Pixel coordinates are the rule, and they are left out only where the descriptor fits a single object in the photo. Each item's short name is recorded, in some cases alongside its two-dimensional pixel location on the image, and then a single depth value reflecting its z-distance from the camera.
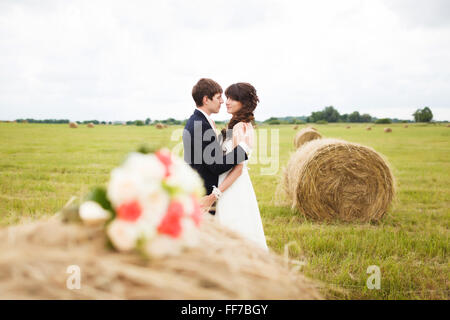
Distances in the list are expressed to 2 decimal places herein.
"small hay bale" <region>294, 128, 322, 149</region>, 18.36
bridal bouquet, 1.10
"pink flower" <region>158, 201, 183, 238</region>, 1.13
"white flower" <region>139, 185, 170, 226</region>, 1.10
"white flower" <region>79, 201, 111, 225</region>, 1.15
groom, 3.50
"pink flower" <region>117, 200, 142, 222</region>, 1.10
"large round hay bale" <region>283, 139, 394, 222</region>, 6.37
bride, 3.81
